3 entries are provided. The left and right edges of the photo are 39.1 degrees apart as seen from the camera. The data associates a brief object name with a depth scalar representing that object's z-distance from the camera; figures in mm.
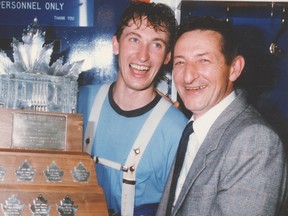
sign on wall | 3312
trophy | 1752
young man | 2311
